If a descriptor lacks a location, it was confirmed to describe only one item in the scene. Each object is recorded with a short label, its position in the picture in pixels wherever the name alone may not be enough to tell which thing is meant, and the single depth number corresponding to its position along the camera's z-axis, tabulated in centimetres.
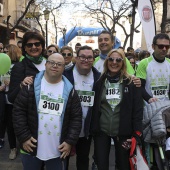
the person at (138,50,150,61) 669
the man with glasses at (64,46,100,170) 301
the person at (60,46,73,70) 463
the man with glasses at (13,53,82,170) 253
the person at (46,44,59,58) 488
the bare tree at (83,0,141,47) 2517
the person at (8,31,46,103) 298
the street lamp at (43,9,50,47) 1916
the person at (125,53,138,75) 667
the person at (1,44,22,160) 434
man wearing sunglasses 363
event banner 708
